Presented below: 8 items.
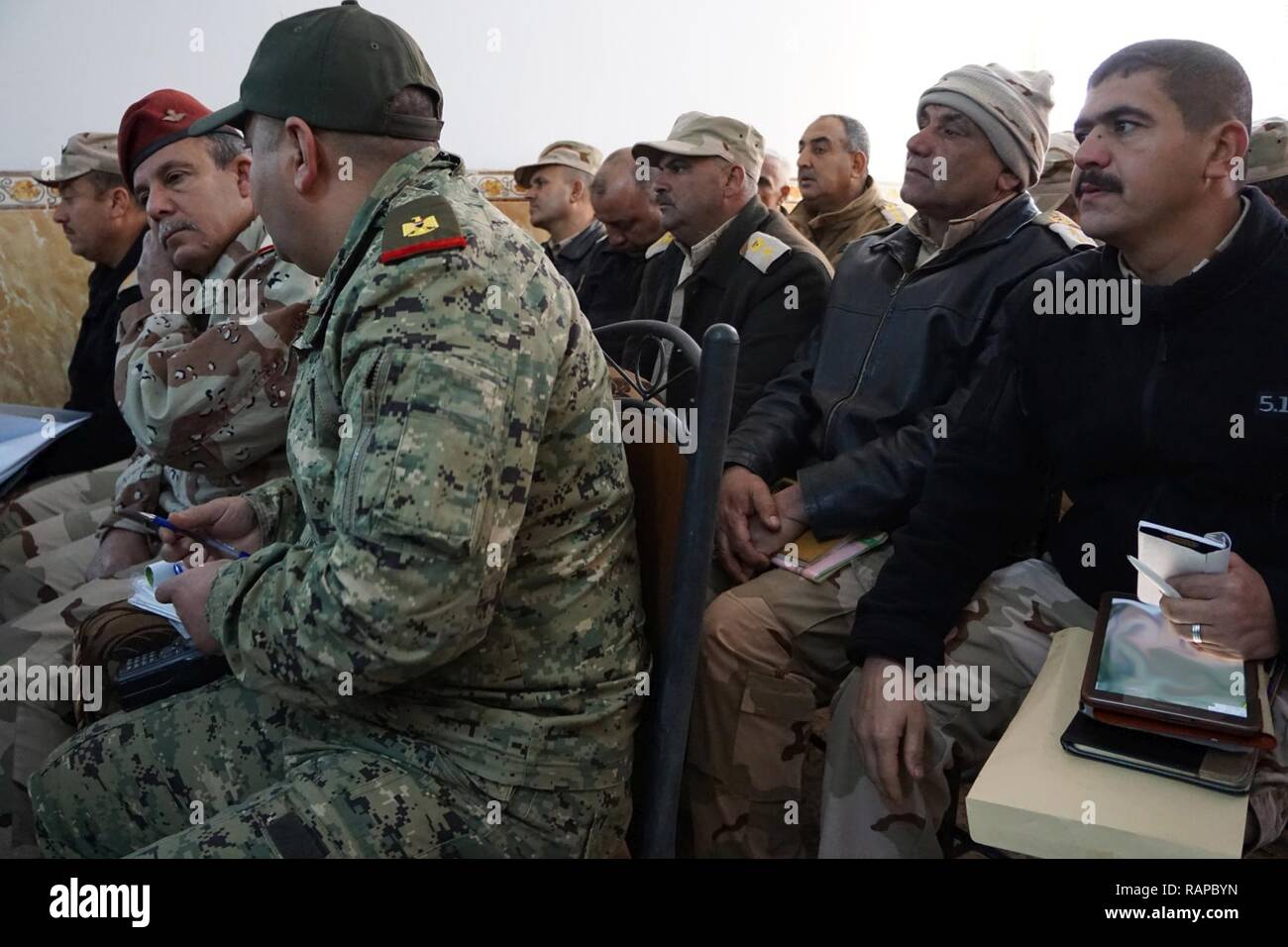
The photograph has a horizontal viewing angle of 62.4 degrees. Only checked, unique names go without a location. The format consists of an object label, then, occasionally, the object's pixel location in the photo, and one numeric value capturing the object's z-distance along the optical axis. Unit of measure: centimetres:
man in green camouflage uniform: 90
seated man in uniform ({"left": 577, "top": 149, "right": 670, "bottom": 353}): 322
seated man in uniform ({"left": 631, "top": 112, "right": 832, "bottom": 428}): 226
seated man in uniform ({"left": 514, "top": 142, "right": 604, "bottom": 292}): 409
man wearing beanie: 151
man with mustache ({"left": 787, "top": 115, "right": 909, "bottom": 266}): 382
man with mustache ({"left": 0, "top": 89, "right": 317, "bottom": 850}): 147
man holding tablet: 129
